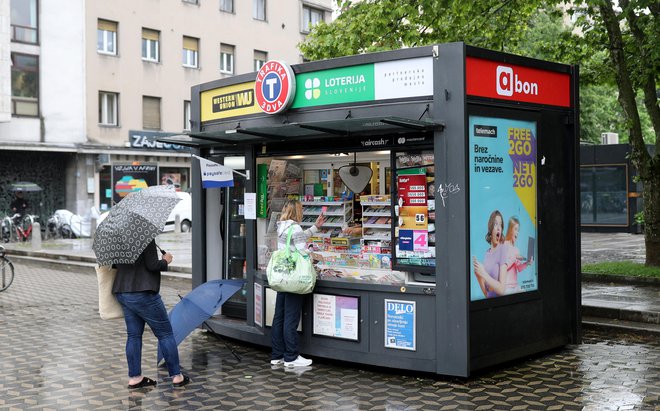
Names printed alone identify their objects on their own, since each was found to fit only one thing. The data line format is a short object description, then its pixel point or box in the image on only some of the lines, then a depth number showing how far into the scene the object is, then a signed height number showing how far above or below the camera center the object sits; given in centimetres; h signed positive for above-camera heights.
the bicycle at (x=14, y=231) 2638 -74
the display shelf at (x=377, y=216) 822 -12
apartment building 3067 +552
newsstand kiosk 723 +9
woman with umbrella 668 -49
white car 2875 -35
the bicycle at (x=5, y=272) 1432 -117
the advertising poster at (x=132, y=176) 2424 +103
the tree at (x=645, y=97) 1289 +183
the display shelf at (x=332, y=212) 886 -7
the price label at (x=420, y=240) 753 -34
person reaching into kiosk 786 -115
